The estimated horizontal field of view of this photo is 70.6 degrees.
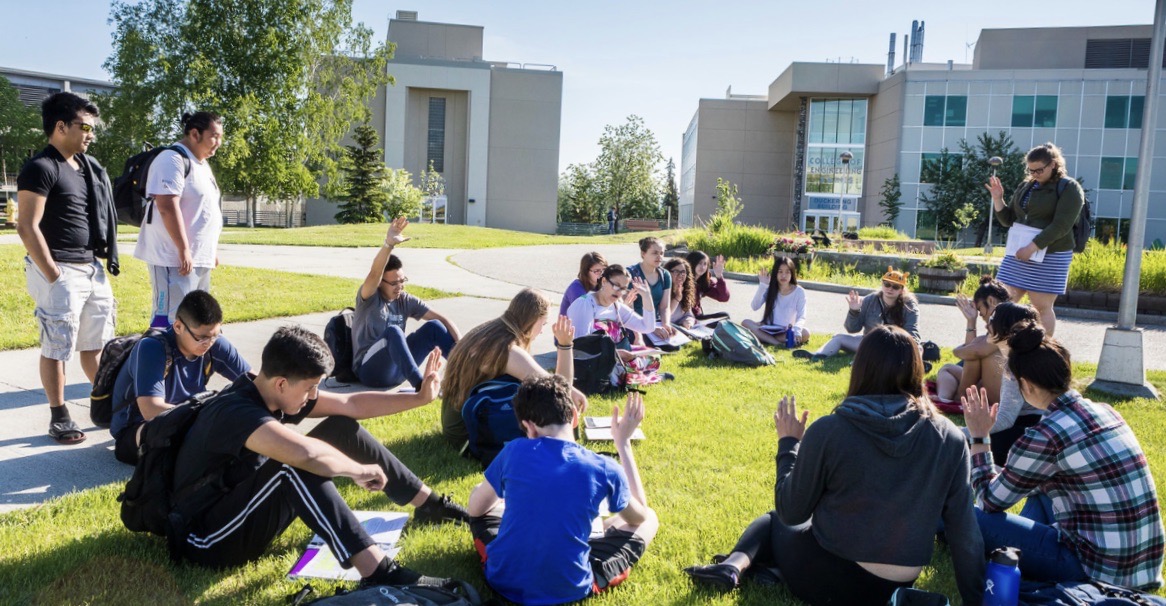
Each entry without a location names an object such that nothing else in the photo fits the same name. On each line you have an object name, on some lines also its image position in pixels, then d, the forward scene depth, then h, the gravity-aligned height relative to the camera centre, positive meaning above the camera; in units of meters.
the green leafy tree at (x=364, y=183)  49.56 +1.99
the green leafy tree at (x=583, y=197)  74.38 +2.70
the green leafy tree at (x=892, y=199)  45.59 +2.34
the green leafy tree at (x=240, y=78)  35.69 +5.83
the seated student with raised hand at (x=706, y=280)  10.70 -0.62
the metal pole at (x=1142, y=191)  7.45 +0.58
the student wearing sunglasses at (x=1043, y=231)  7.60 +0.17
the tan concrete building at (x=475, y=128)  55.44 +6.32
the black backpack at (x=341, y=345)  6.98 -1.11
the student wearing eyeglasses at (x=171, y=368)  4.32 -0.89
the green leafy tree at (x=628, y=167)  71.50 +5.34
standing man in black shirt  5.14 -0.25
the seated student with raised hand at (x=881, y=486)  3.01 -0.91
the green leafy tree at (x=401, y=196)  47.69 +1.26
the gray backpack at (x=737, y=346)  8.68 -1.19
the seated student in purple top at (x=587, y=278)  7.96 -0.50
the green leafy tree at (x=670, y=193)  84.00 +3.84
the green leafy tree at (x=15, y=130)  56.91 +4.81
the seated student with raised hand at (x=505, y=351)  4.99 -0.79
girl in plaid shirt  3.19 -0.94
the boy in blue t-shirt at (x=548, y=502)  3.22 -1.10
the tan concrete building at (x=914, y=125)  43.38 +6.94
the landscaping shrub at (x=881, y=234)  29.67 +0.26
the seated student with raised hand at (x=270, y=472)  3.26 -1.06
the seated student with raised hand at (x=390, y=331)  6.73 -0.96
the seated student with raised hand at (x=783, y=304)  9.91 -0.82
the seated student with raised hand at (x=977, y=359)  6.33 -0.87
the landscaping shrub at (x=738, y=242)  21.70 -0.23
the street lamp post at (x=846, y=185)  51.80 +3.38
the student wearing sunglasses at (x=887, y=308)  8.52 -0.71
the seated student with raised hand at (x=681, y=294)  10.02 -0.77
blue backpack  4.91 -1.16
